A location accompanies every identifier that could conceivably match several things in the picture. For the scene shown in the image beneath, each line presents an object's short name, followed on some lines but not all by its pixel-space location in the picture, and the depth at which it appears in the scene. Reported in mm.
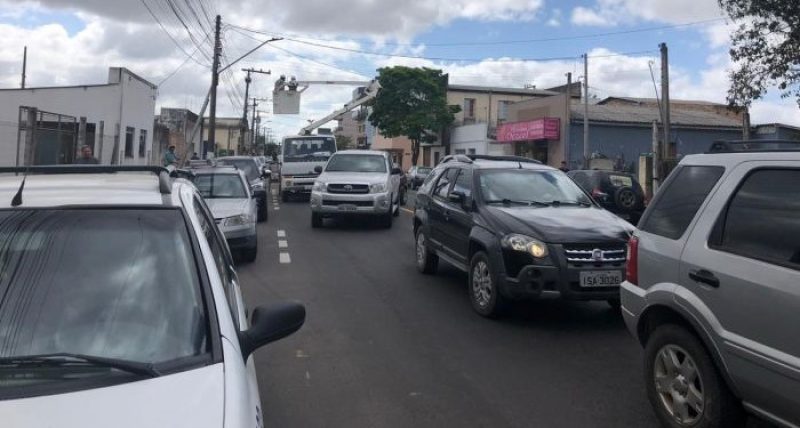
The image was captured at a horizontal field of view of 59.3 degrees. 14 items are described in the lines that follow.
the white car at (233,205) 10555
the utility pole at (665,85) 22734
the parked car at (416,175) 39156
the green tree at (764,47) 15563
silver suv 3512
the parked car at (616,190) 14453
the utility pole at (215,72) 31739
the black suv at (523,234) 6672
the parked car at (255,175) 17625
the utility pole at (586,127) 33212
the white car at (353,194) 15555
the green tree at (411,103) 51344
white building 18766
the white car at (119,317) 2238
